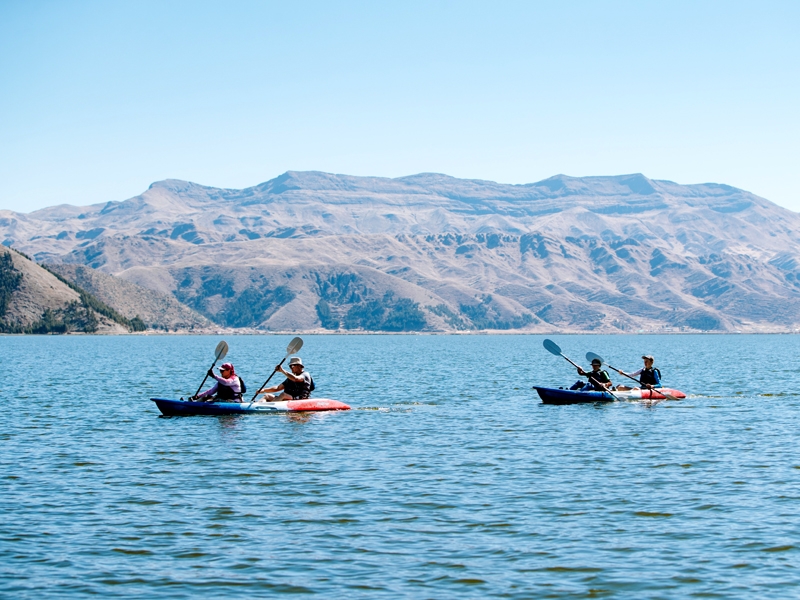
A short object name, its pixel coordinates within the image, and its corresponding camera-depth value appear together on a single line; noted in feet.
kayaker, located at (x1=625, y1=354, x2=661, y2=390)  164.77
